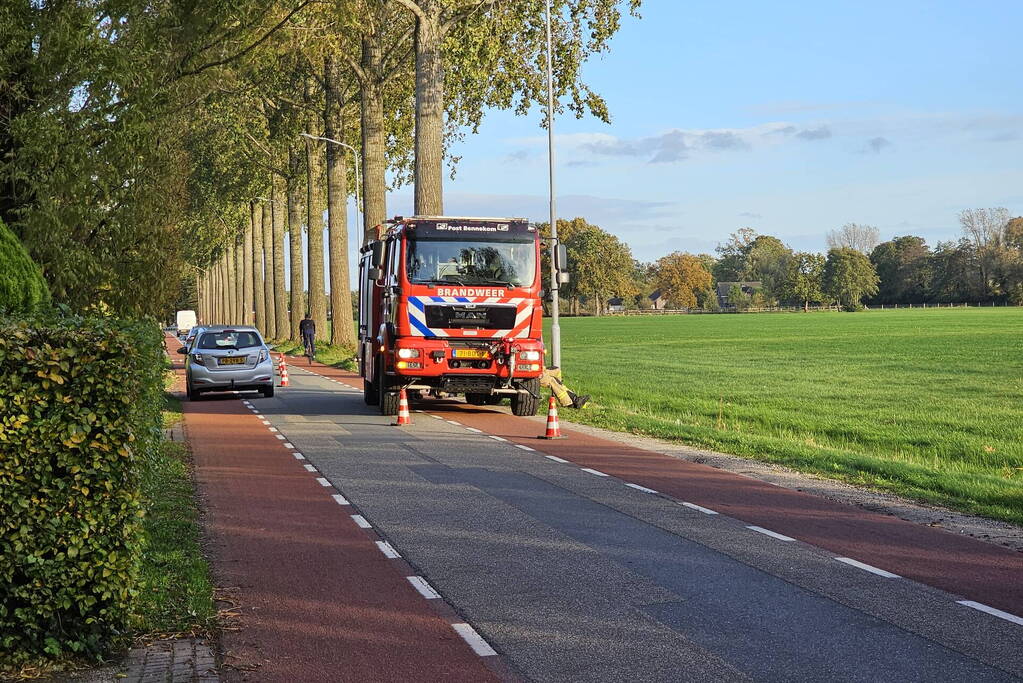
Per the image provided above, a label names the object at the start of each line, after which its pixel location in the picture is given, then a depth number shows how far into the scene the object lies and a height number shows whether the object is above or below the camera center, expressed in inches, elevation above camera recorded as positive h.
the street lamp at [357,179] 1906.4 +216.2
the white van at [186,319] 4183.1 -29.1
